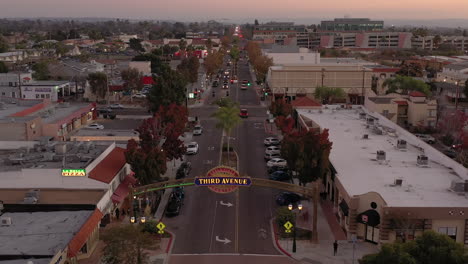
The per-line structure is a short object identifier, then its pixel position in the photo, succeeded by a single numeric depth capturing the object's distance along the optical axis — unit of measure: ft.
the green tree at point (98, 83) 280.10
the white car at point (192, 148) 176.86
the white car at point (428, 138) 197.87
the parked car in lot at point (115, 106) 271.08
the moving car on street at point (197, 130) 210.18
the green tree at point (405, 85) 293.84
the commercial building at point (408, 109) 223.30
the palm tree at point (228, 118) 178.70
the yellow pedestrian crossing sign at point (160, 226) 100.73
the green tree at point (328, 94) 278.46
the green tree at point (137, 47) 651.25
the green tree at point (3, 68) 353.72
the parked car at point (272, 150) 172.55
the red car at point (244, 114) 253.24
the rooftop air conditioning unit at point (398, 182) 113.89
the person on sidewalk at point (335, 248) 99.66
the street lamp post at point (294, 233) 100.48
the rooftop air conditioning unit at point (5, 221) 96.63
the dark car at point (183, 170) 147.95
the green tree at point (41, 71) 331.98
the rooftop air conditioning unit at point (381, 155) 134.82
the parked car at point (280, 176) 145.89
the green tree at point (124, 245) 82.58
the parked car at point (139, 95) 308.23
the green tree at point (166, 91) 223.71
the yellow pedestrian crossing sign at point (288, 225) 100.55
